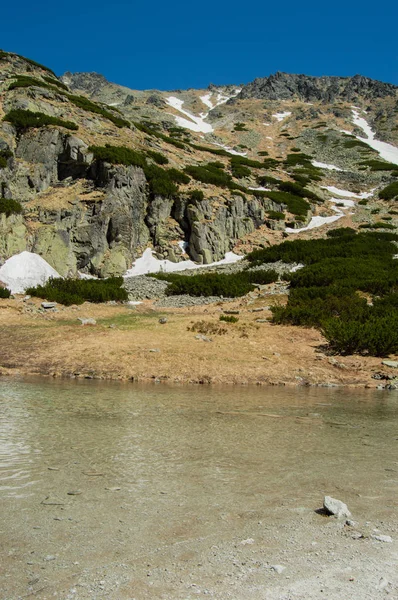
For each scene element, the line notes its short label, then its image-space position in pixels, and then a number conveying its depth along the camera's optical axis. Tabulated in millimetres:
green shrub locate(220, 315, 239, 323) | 18859
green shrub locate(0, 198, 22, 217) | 28672
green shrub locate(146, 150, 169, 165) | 44875
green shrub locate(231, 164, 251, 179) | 54438
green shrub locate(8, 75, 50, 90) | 42688
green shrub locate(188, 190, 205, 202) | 40438
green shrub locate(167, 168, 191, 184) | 42781
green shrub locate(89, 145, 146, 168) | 36688
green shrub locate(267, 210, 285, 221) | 47062
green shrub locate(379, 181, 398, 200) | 56403
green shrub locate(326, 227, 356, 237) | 42156
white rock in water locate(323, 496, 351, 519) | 4277
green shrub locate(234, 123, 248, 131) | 97600
